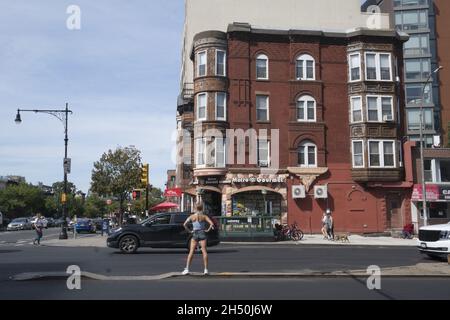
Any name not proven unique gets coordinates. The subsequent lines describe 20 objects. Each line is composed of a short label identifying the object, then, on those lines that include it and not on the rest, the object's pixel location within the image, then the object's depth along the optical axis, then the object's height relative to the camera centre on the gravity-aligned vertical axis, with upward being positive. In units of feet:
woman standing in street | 40.52 -1.26
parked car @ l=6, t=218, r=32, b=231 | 172.43 -3.43
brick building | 114.73 +20.90
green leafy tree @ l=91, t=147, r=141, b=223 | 149.48 +12.96
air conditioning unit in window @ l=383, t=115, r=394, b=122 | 117.67 +22.75
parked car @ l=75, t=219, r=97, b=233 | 144.36 -3.34
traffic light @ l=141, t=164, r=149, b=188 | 97.04 +7.88
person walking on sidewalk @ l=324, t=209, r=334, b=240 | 96.17 -2.38
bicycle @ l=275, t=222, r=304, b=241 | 94.15 -3.91
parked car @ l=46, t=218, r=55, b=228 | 221.78 -3.75
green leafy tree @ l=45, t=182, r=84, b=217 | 322.98 +7.11
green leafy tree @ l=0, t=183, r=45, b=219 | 247.29 +7.86
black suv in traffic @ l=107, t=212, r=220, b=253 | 63.67 -2.75
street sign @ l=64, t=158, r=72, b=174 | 105.91 +11.20
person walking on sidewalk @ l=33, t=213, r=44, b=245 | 83.05 -1.85
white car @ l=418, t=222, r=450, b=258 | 51.26 -3.06
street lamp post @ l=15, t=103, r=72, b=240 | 101.09 +11.78
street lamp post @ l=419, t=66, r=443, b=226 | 97.23 +5.22
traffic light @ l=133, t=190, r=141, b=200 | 110.87 +4.75
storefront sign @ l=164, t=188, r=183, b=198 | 121.70 +5.57
